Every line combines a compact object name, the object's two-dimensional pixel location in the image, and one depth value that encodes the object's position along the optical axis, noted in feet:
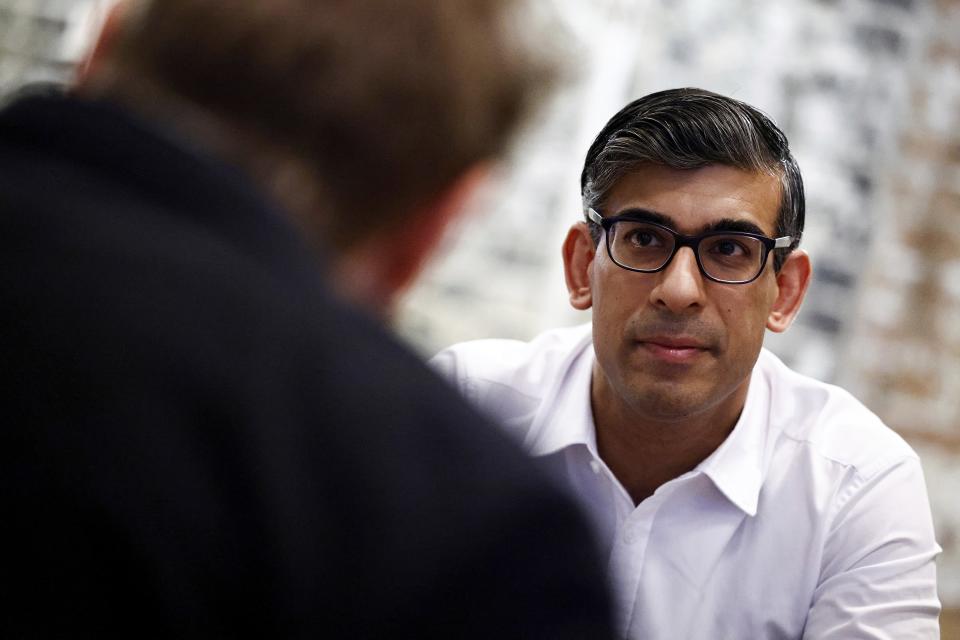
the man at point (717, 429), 5.71
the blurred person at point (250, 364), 2.80
